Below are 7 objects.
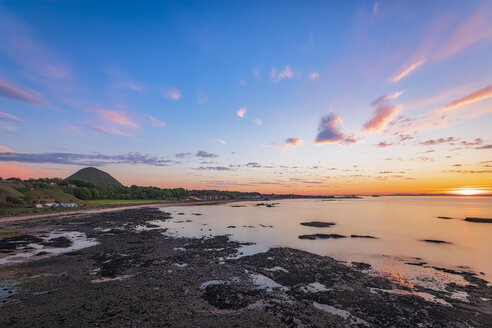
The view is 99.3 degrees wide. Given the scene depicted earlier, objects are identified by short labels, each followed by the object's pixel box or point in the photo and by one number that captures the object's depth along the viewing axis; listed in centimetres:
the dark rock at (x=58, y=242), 2552
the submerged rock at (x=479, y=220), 5841
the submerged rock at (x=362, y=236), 3575
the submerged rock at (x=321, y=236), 3434
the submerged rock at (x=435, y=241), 3269
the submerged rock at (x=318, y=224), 4814
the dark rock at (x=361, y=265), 1954
